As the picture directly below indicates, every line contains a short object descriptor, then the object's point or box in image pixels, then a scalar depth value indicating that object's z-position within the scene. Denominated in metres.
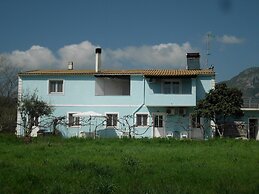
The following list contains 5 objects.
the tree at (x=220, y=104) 35.78
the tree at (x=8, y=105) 42.81
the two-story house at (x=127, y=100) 38.53
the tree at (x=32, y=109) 35.28
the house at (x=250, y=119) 39.77
